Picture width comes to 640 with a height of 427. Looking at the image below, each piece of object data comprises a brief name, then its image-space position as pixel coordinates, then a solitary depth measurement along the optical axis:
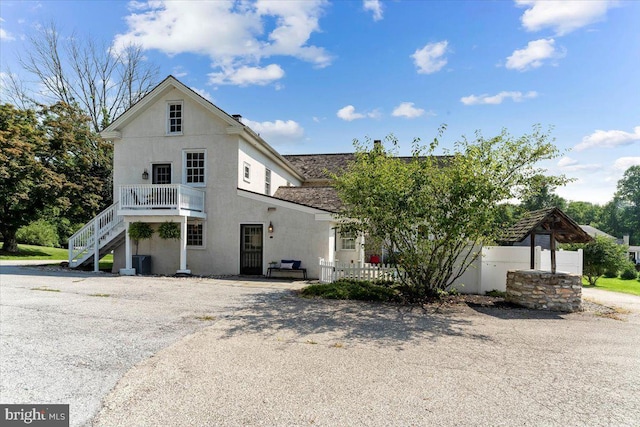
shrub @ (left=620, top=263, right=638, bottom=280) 28.29
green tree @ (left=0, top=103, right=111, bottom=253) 22.97
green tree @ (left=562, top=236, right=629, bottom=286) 20.30
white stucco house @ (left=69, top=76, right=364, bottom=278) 15.26
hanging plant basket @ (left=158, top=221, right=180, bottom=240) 15.58
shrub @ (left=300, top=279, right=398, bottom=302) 10.41
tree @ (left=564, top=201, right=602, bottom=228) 86.69
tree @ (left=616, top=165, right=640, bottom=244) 73.12
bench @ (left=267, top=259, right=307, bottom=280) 15.07
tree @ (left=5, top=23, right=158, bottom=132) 30.60
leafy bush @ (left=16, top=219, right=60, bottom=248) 29.69
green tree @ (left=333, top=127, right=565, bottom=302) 9.37
